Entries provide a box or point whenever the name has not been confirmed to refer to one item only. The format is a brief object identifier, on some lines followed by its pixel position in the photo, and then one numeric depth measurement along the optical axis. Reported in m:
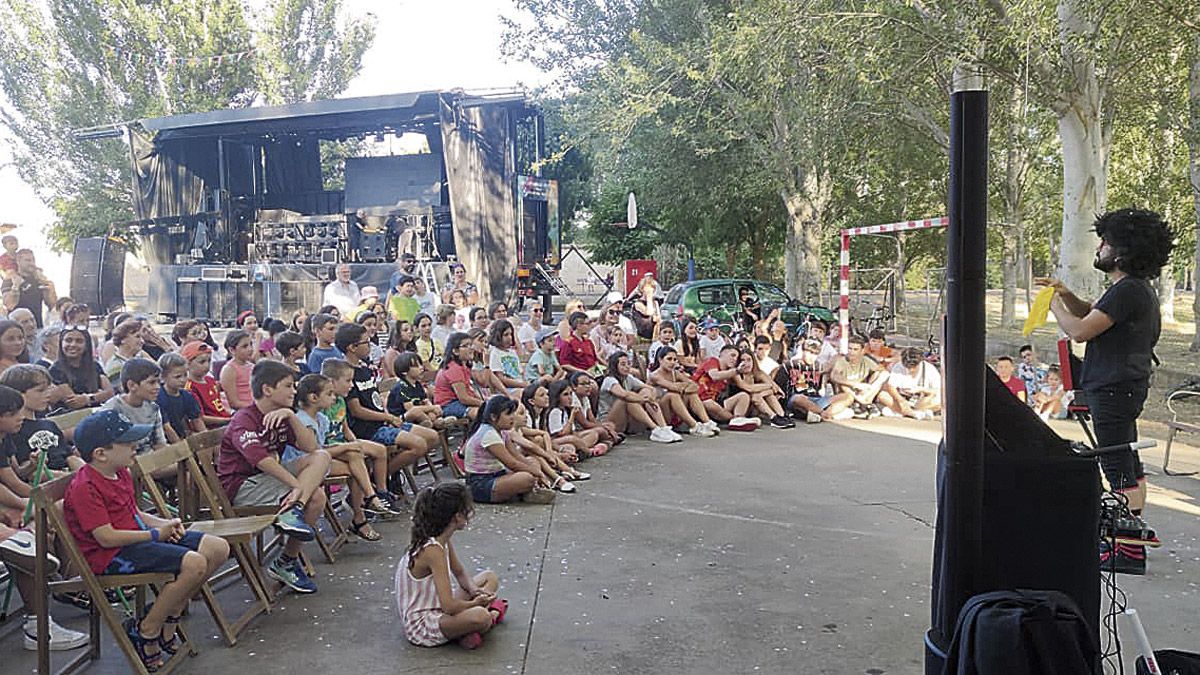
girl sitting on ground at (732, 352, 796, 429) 10.76
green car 17.75
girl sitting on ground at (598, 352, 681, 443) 9.79
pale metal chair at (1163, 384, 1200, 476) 7.76
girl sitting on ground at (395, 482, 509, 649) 4.21
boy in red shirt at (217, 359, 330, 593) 5.02
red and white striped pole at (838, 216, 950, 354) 11.45
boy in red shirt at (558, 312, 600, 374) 10.12
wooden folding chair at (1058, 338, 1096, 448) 5.05
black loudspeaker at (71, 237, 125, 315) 15.42
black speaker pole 2.51
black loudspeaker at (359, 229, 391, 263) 17.38
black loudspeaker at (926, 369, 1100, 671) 2.67
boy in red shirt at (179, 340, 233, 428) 6.57
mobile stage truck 16.34
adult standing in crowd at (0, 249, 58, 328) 9.55
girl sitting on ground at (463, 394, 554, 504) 6.79
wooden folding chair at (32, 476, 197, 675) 3.67
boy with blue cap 3.79
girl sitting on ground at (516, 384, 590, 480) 7.55
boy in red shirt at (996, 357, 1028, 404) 10.38
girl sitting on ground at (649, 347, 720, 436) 10.10
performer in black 4.68
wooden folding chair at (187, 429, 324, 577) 4.86
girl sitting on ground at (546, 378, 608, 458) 8.57
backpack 2.27
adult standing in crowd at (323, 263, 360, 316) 11.99
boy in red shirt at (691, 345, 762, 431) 10.48
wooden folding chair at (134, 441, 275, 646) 4.25
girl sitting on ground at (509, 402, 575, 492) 7.20
